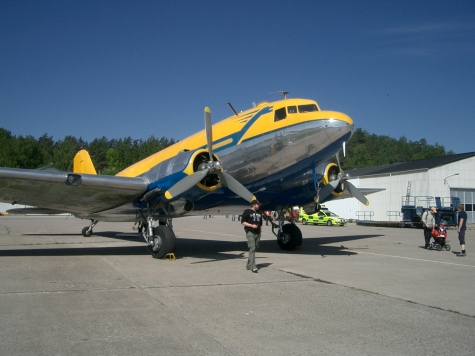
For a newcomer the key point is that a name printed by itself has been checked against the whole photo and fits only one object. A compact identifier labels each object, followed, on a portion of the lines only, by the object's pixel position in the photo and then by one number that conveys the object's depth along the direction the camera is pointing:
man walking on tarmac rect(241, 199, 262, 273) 10.22
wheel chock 12.50
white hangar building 39.78
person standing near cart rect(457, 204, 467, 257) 13.77
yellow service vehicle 37.72
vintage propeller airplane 11.60
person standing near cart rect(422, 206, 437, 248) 16.14
